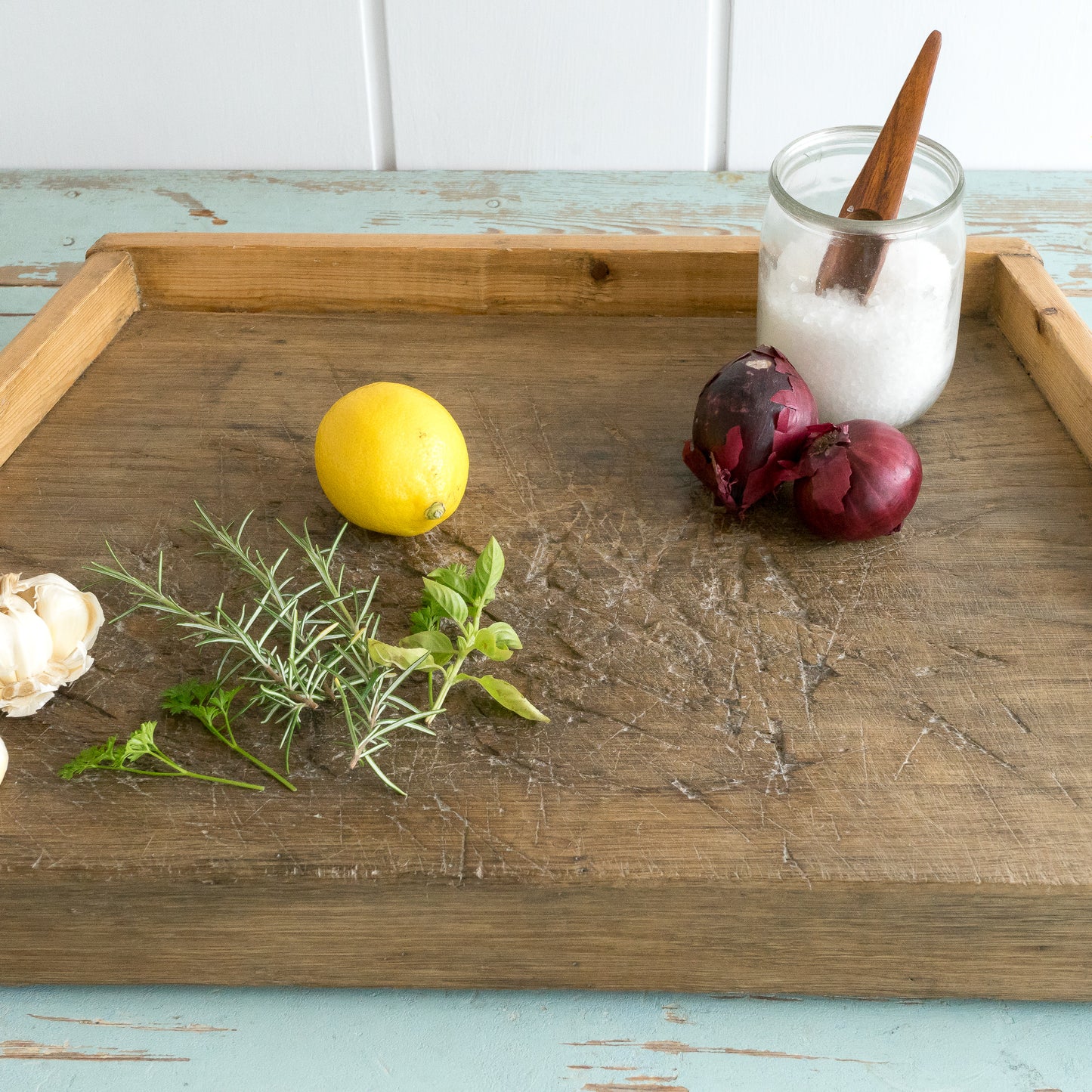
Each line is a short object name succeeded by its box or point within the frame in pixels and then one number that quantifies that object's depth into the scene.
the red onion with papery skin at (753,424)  0.62
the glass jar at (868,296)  0.64
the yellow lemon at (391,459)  0.60
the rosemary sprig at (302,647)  0.52
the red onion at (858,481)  0.61
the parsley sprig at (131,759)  0.51
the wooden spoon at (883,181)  0.64
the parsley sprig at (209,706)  0.53
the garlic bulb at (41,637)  0.54
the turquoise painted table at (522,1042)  0.50
